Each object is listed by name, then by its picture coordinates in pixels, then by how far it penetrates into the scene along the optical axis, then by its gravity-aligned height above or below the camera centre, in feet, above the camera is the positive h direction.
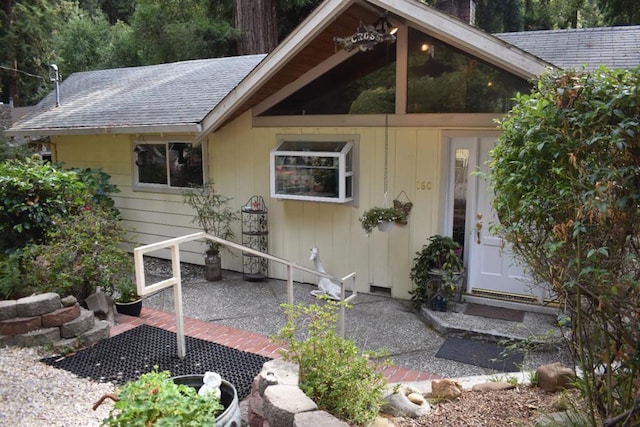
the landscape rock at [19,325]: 14.70 -4.89
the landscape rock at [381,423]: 9.21 -4.93
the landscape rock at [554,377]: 10.87 -4.80
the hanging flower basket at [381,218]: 20.79 -2.36
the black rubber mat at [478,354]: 16.11 -6.55
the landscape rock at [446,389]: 11.18 -5.21
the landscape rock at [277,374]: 9.69 -4.30
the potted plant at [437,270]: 19.86 -4.44
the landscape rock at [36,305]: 14.79 -4.32
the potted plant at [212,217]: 25.50 -2.94
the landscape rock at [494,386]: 11.48 -5.24
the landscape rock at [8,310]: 14.66 -4.43
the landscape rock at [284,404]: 8.38 -4.22
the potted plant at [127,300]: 18.62 -5.27
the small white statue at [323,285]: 22.34 -5.65
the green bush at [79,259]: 16.52 -3.40
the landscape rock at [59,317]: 14.98 -4.74
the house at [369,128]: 19.79 +1.59
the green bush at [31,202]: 17.76 -1.49
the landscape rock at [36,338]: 14.70 -5.27
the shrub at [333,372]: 9.16 -4.11
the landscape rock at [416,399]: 10.75 -5.18
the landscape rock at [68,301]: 15.47 -4.40
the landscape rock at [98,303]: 17.16 -4.93
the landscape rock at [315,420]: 7.98 -4.23
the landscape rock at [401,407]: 10.21 -5.11
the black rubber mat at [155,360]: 13.48 -5.81
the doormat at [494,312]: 19.44 -6.06
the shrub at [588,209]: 7.19 -0.74
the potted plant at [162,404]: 8.20 -4.17
